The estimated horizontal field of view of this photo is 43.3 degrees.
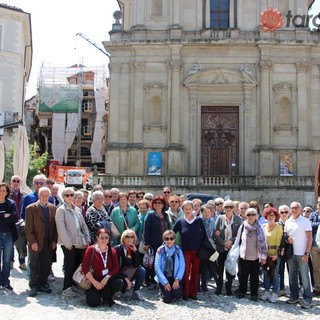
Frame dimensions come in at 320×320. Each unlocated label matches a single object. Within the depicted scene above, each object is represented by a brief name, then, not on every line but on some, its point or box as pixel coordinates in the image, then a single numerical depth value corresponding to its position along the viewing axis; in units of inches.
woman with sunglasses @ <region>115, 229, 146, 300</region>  297.1
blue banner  941.5
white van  1322.9
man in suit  293.9
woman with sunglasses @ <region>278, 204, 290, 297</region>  318.4
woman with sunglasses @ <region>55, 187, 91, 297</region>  294.4
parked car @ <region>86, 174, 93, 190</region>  1132.1
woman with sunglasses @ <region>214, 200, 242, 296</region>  325.1
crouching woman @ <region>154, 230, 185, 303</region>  293.2
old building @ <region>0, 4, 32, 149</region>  1022.5
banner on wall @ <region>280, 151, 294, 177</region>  944.4
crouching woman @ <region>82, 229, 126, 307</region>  276.8
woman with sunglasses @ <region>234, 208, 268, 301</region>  302.4
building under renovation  1932.7
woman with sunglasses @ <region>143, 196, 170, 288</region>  318.5
